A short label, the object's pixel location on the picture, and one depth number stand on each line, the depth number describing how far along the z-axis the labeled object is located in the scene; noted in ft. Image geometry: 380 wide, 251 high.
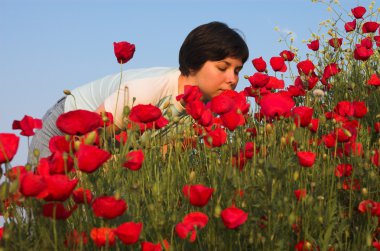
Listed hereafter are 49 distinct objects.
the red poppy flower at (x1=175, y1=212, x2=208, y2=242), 6.70
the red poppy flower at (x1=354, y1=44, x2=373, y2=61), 14.76
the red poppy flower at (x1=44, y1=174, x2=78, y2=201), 6.18
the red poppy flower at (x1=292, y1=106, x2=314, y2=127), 9.65
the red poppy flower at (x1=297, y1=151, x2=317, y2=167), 7.92
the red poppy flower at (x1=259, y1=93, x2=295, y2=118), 9.25
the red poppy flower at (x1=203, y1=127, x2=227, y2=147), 9.20
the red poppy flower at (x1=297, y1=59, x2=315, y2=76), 14.87
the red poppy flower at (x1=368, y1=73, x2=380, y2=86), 13.50
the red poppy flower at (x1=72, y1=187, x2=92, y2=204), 7.40
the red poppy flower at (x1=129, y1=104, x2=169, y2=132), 8.82
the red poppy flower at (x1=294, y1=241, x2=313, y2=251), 7.81
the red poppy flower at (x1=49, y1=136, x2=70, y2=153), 7.78
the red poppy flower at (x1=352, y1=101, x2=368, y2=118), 10.37
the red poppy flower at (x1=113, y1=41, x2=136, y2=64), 10.71
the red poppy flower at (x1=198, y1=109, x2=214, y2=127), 9.61
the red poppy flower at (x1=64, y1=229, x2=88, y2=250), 7.19
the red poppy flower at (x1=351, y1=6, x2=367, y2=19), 17.12
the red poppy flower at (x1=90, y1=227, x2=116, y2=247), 6.79
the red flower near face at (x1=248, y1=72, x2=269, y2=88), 12.25
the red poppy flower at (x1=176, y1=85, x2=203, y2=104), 10.29
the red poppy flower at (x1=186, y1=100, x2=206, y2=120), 9.50
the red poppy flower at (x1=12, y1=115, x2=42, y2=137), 8.82
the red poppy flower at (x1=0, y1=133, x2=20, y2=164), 6.94
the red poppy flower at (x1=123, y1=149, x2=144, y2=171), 7.91
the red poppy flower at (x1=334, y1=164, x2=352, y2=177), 9.77
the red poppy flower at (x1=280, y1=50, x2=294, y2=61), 15.85
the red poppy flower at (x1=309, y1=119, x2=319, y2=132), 10.22
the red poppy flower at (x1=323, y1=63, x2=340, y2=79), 15.23
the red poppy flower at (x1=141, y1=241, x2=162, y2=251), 6.65
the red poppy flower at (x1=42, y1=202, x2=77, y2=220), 6.77
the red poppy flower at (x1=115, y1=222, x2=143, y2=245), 6.32
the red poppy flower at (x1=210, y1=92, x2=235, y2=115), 9.53
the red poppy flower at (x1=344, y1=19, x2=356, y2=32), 17.28
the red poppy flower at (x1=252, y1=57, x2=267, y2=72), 14.43
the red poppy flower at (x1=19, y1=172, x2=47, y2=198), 6.08
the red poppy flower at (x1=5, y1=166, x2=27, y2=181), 7.23
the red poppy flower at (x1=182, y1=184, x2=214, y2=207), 6.81
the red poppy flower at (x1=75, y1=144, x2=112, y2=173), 6.45
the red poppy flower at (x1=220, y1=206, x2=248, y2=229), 6.73
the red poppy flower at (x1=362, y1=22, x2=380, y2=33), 16.37
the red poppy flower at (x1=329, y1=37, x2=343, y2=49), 17.23
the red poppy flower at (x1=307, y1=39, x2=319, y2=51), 17.12
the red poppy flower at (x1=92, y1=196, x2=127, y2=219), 6.43
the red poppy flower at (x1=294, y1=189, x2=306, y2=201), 8.18
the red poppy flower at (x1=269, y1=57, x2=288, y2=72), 14.29
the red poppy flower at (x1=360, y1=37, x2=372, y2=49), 15.69
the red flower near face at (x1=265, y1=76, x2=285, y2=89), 13.51
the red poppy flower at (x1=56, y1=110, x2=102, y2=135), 7.23
